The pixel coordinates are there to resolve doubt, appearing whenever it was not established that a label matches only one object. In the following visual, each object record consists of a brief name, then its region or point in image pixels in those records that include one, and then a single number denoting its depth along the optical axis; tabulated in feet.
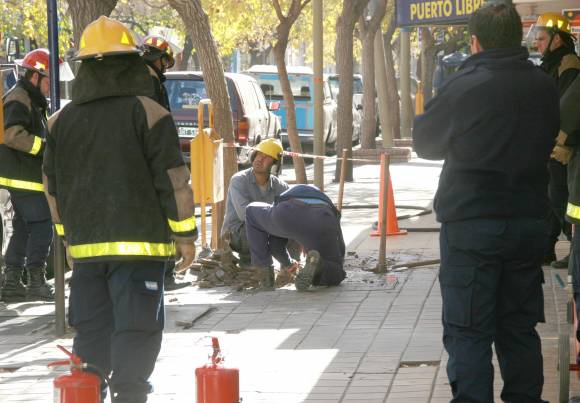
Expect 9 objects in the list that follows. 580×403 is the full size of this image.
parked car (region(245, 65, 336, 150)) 95.76
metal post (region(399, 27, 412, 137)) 116.88
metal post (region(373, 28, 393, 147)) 95.25
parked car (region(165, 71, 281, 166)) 68.54
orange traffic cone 46.80
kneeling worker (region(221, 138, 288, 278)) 37.14
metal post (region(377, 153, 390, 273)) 38.01
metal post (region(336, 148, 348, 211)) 44.51
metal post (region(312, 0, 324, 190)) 61.05
